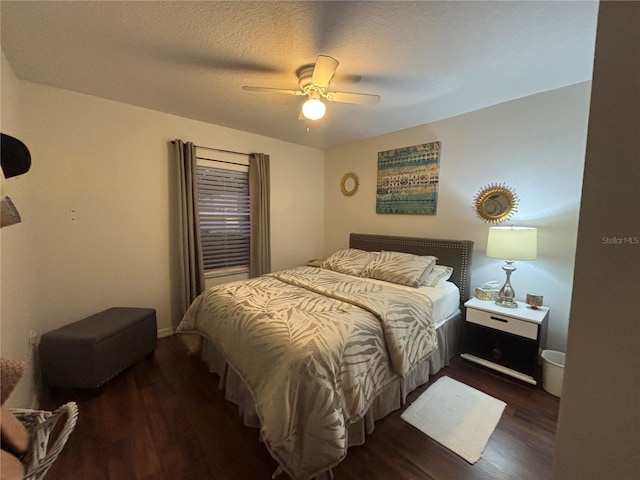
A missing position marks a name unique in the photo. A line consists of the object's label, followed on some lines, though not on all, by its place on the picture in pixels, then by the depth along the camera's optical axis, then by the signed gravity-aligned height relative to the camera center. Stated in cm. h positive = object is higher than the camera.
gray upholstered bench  185 -101
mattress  224 -69
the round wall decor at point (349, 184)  382 +57
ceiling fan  170 +97
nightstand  208 -99
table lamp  210 -17
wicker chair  70 -66
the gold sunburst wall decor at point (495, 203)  247 +22
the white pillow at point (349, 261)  298 -48
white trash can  196 -116
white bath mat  157 -134
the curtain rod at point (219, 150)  290 +86
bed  125 -77
